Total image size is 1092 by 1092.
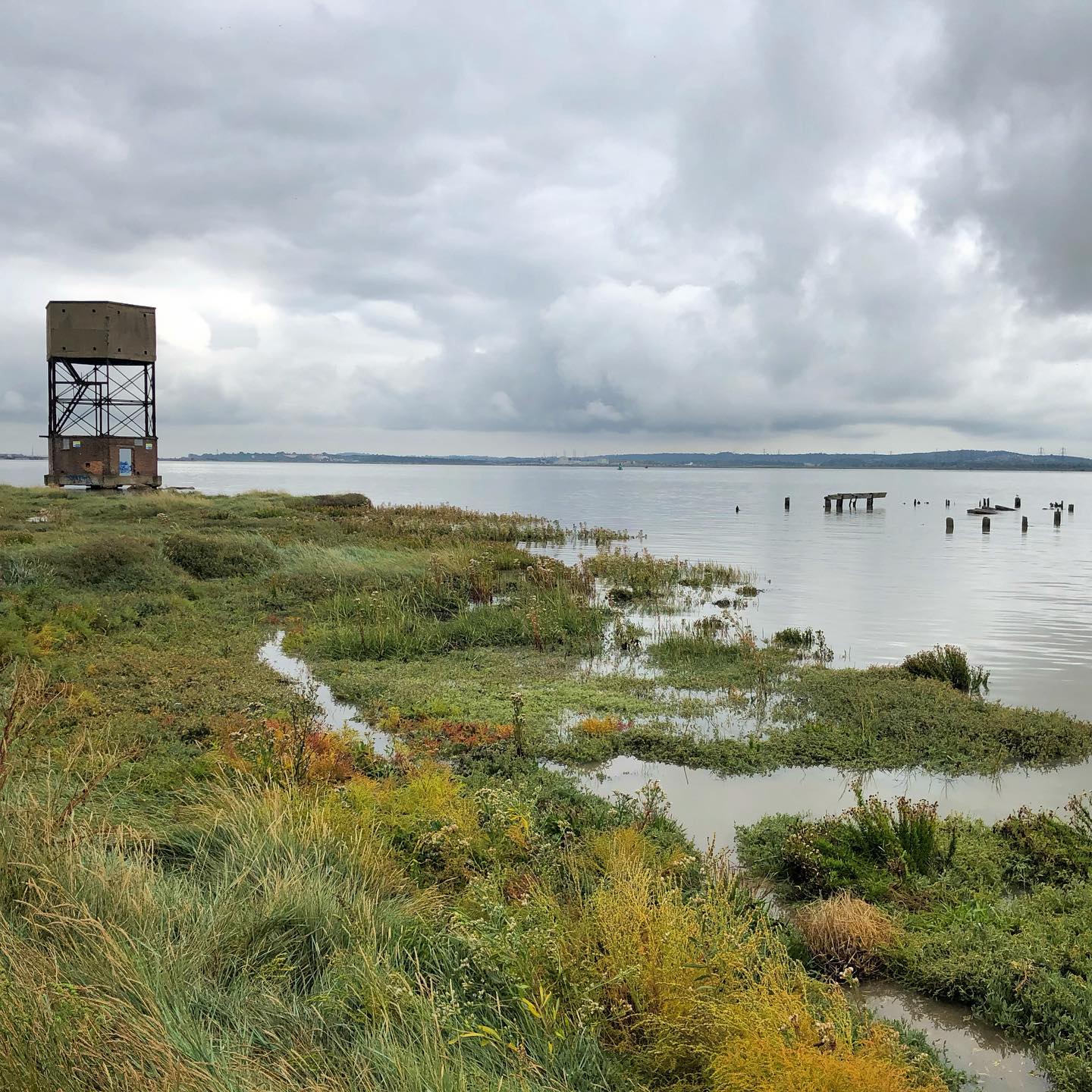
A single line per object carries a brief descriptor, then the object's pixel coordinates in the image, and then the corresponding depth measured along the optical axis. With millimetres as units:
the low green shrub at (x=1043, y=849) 7008
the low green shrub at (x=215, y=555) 21516
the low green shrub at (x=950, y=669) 13766
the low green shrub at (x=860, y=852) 6871
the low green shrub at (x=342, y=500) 46438
